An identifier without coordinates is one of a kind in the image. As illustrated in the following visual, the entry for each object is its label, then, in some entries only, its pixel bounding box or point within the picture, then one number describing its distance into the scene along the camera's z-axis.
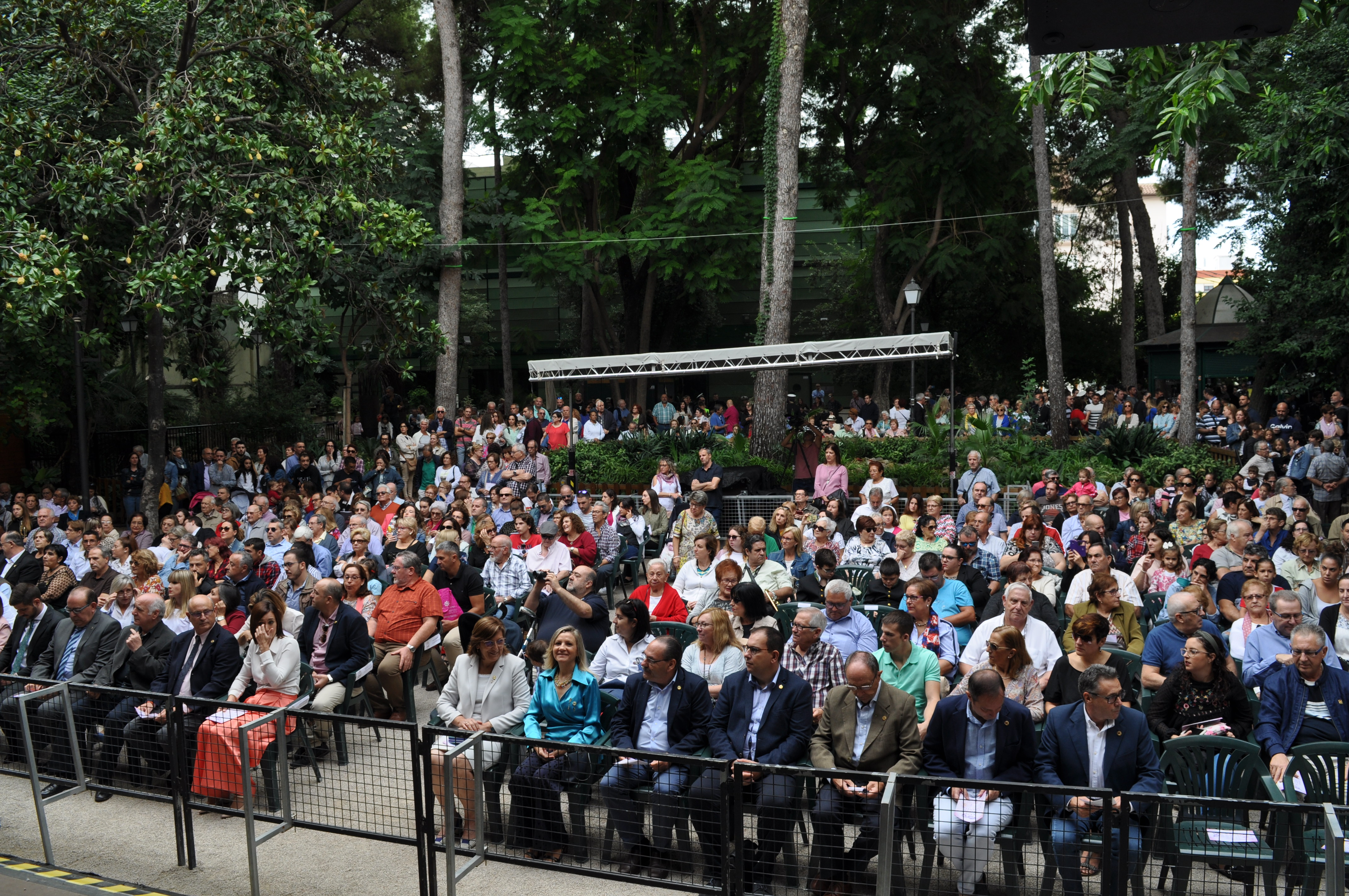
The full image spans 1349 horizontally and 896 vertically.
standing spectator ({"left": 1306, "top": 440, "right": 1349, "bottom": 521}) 14.44
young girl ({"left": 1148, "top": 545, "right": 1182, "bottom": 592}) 8.58
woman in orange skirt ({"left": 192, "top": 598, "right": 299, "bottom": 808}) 7.12
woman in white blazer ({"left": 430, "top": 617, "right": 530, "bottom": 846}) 6.39
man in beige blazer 5.52
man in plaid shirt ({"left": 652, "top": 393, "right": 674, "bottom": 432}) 26.58
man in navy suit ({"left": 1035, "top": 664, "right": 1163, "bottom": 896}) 5.21
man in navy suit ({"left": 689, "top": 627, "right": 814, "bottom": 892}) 5.73
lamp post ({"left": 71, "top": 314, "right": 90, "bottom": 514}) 16.39
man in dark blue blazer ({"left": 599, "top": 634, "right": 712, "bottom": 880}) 5.93
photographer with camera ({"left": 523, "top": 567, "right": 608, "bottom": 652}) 8.08
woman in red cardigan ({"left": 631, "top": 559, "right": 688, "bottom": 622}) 8.75
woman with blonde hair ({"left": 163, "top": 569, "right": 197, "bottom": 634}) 8.44
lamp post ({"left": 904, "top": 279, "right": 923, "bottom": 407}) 22.22
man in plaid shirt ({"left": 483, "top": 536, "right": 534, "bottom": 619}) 9.55
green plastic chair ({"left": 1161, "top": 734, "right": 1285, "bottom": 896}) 4.15
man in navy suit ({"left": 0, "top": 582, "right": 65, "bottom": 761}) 8.23
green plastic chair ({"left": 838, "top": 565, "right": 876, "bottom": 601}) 10.00
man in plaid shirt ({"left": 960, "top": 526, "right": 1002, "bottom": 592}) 9.34
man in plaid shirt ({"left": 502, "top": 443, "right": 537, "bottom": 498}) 15.52
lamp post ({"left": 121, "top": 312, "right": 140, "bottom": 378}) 16.78
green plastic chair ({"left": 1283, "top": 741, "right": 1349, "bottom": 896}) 5.09
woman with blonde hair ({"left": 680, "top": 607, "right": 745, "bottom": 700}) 6.71
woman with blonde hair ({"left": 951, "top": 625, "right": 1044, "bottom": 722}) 6.13
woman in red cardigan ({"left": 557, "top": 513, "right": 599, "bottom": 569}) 10.66
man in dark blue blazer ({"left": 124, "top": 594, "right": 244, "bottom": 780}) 7.23
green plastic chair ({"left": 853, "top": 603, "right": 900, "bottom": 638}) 8.28
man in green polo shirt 6.42
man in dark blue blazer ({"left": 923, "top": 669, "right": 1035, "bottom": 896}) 5.33
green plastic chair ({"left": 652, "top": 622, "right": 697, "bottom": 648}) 8.00
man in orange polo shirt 8.02
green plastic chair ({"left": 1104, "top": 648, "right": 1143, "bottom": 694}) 6.78
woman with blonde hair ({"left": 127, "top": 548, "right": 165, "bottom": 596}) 9.46
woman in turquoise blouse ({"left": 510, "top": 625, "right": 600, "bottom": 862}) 6.22
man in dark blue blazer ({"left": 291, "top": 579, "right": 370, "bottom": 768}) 7.56
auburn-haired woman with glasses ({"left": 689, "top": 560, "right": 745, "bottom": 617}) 8.50
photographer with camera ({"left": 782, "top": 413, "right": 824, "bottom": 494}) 15.75
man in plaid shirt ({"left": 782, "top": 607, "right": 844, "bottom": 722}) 6.36
